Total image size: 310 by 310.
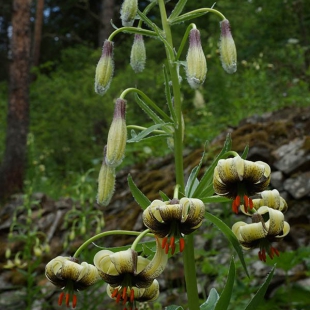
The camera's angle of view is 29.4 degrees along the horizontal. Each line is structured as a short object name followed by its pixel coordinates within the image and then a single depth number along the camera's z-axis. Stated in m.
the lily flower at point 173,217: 0.42
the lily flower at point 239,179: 0.44
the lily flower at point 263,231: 0.46
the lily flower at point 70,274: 0.45
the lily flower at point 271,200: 0.48
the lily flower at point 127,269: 0.42
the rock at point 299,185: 1.09
